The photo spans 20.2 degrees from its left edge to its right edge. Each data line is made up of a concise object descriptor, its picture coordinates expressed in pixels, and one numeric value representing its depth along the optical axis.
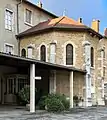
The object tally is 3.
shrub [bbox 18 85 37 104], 22.44
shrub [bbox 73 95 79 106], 27.62
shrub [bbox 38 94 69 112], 21.25
